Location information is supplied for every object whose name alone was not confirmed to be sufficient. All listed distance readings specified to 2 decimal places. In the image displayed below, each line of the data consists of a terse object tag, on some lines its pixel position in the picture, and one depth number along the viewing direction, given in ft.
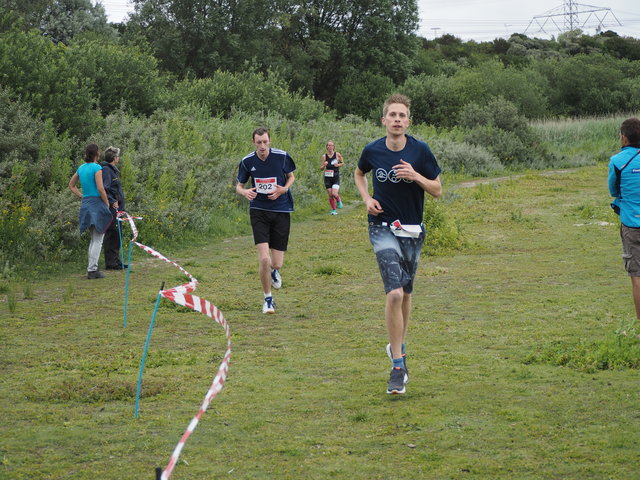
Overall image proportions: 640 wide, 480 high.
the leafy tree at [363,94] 192.65
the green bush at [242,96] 102.78
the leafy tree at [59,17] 157.07
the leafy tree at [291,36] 177.58
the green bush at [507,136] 123.03
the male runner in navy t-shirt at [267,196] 33.69
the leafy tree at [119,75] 73.97
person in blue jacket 26.03
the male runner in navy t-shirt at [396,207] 21.90
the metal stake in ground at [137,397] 19.00
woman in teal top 43.68
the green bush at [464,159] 111.45
